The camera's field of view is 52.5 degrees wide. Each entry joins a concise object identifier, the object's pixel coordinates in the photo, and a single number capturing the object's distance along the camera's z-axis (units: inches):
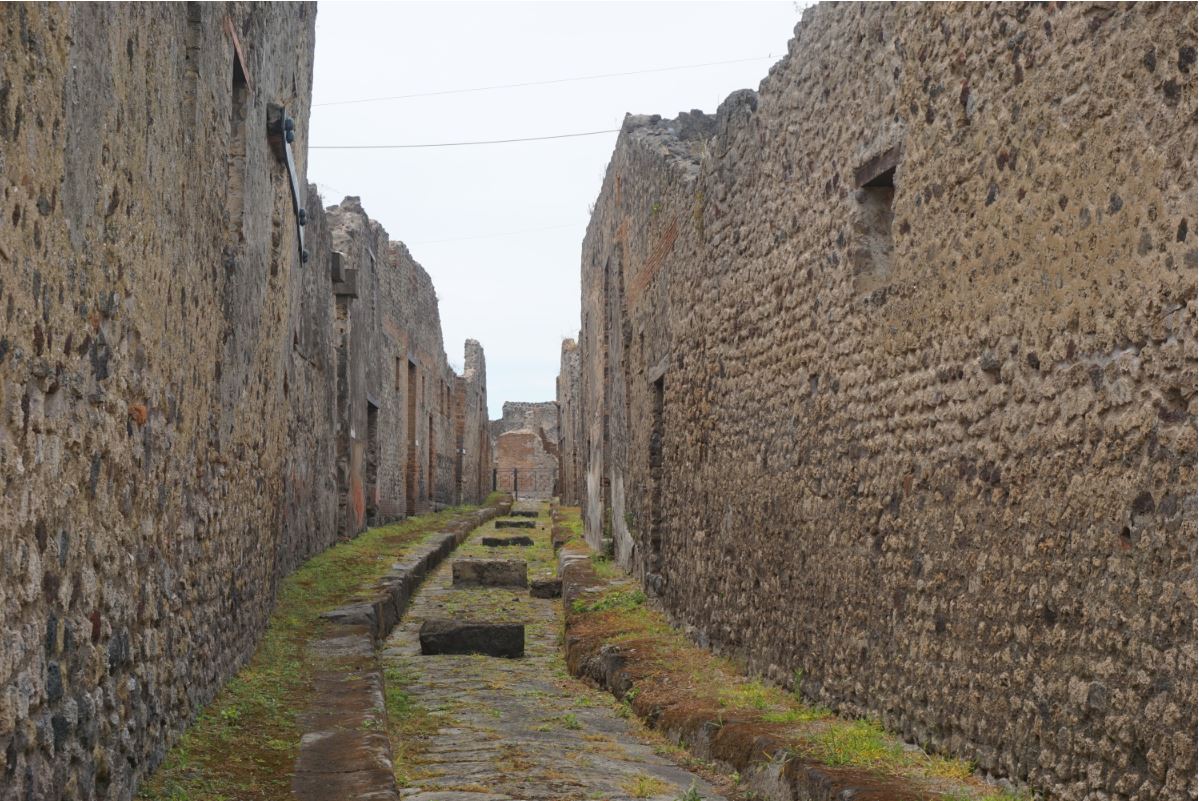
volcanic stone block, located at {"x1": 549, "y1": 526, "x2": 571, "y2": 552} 628.7
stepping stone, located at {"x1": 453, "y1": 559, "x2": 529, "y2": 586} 478.3
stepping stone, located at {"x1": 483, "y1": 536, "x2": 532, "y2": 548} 673.6
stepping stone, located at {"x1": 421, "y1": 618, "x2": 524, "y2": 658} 326.6
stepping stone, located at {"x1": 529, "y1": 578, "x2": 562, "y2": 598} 456.1
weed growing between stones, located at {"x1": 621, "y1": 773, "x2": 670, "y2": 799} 185.8
